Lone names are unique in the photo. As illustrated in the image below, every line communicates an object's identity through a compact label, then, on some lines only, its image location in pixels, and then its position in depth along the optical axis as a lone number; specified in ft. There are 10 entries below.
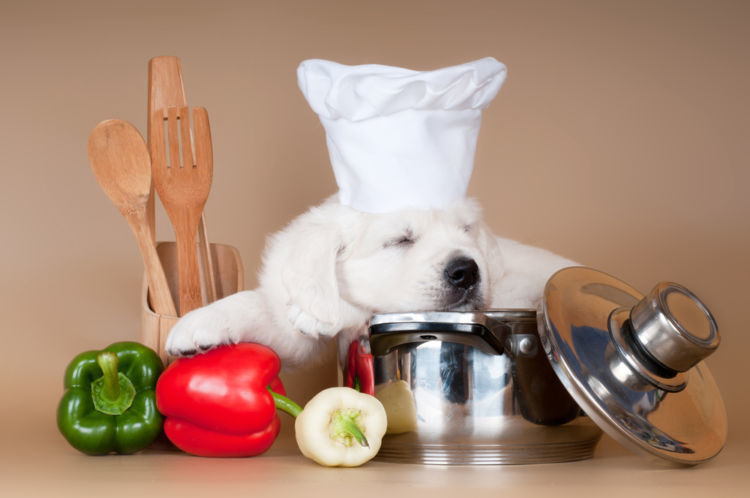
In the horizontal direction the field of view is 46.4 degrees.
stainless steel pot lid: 5.79
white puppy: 6.99
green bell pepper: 7.56
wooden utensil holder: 8.65
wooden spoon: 8.04
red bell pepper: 7.32
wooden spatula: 9.06
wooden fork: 8.56
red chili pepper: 6.81
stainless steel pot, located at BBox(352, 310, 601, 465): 6.27
